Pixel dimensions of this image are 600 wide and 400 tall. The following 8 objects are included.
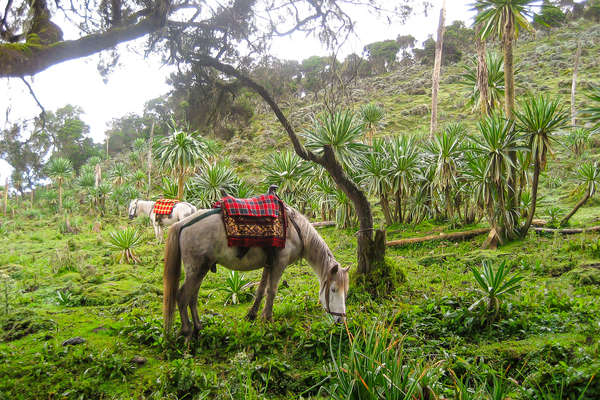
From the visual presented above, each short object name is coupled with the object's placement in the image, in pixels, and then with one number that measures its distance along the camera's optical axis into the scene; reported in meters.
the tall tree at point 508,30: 8.01
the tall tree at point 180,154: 13.92
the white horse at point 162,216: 11.34
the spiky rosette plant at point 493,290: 3.68
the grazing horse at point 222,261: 3.70
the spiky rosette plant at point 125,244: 8.73
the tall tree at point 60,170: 20.32
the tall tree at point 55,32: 3.39
